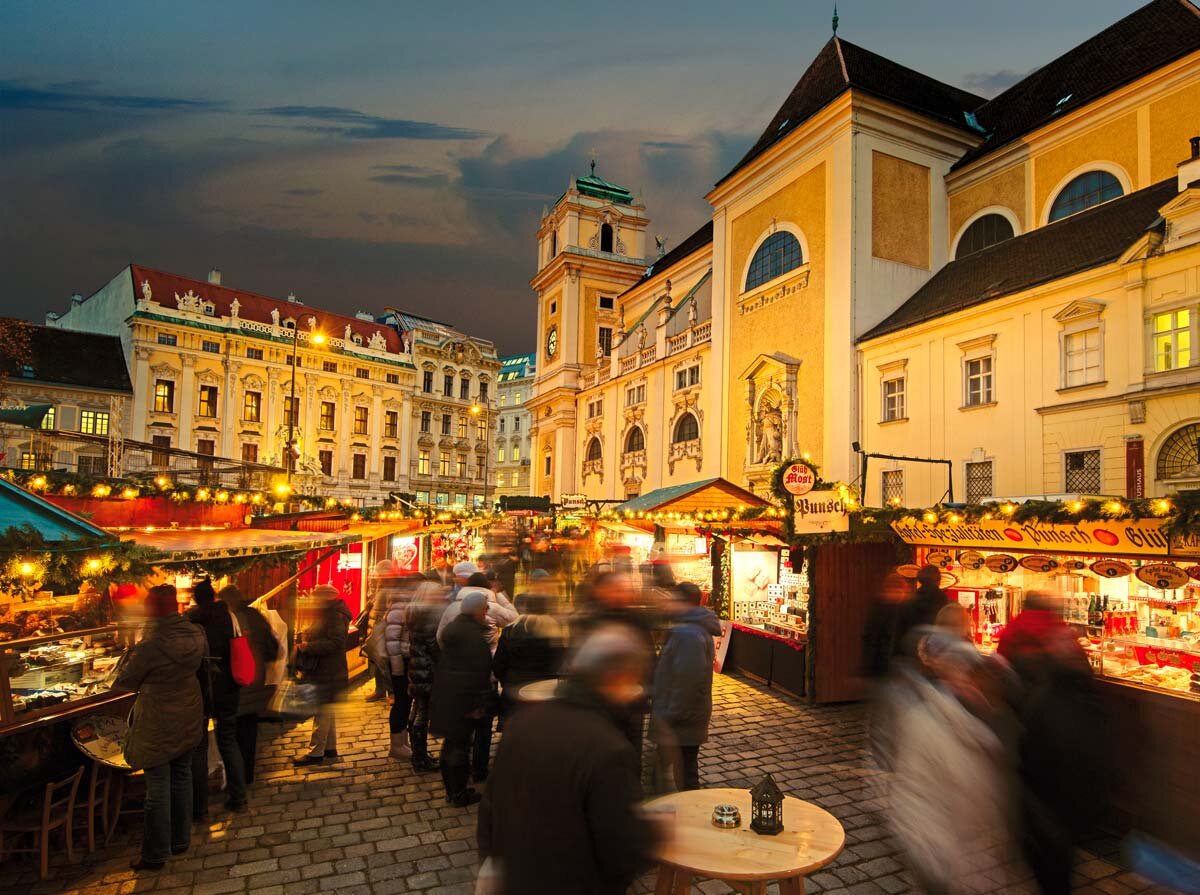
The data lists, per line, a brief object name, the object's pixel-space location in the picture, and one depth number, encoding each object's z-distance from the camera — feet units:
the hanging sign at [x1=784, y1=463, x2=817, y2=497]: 34.09
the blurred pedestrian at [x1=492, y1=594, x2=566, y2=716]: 20.95
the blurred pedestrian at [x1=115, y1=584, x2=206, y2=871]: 16.84
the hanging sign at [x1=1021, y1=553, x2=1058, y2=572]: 26.61
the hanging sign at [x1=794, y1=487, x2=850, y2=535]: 32.68
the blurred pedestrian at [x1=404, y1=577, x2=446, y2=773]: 24.31
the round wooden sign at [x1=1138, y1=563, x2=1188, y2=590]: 23.04
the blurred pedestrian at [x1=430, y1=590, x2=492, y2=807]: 20.42
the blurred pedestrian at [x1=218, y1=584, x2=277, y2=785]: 21.80
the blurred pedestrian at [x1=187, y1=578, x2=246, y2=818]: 20.21
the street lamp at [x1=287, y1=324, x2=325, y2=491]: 53.81
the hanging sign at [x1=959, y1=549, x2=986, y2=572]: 29.30
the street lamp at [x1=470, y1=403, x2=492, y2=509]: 192.52
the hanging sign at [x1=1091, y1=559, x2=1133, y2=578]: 24.58
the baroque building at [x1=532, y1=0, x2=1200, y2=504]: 56.65
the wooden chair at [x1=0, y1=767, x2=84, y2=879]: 16.62
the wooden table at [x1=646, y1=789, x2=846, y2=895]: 11.90
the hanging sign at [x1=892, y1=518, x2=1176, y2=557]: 21.84
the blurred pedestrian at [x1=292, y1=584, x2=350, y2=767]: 23.61
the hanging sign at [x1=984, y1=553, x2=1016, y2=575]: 27.99
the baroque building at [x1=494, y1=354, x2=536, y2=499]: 236.63
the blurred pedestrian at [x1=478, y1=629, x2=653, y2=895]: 8.21
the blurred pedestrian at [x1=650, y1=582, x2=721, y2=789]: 20.11
